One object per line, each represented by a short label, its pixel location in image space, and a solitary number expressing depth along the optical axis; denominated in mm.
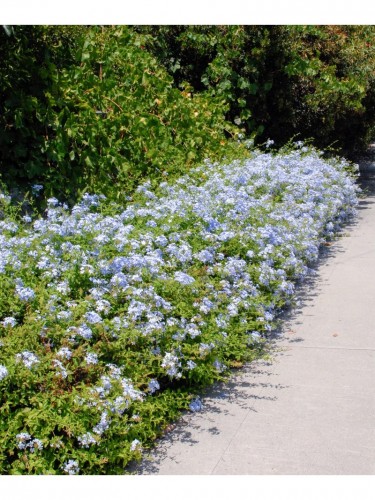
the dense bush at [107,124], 6793
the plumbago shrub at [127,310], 3467
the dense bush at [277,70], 10258
